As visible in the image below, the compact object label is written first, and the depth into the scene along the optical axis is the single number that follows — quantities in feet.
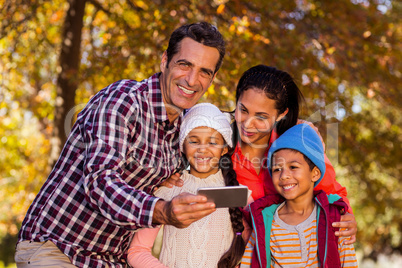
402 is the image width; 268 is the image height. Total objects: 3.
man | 6.15
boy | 8.69
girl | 8.89
